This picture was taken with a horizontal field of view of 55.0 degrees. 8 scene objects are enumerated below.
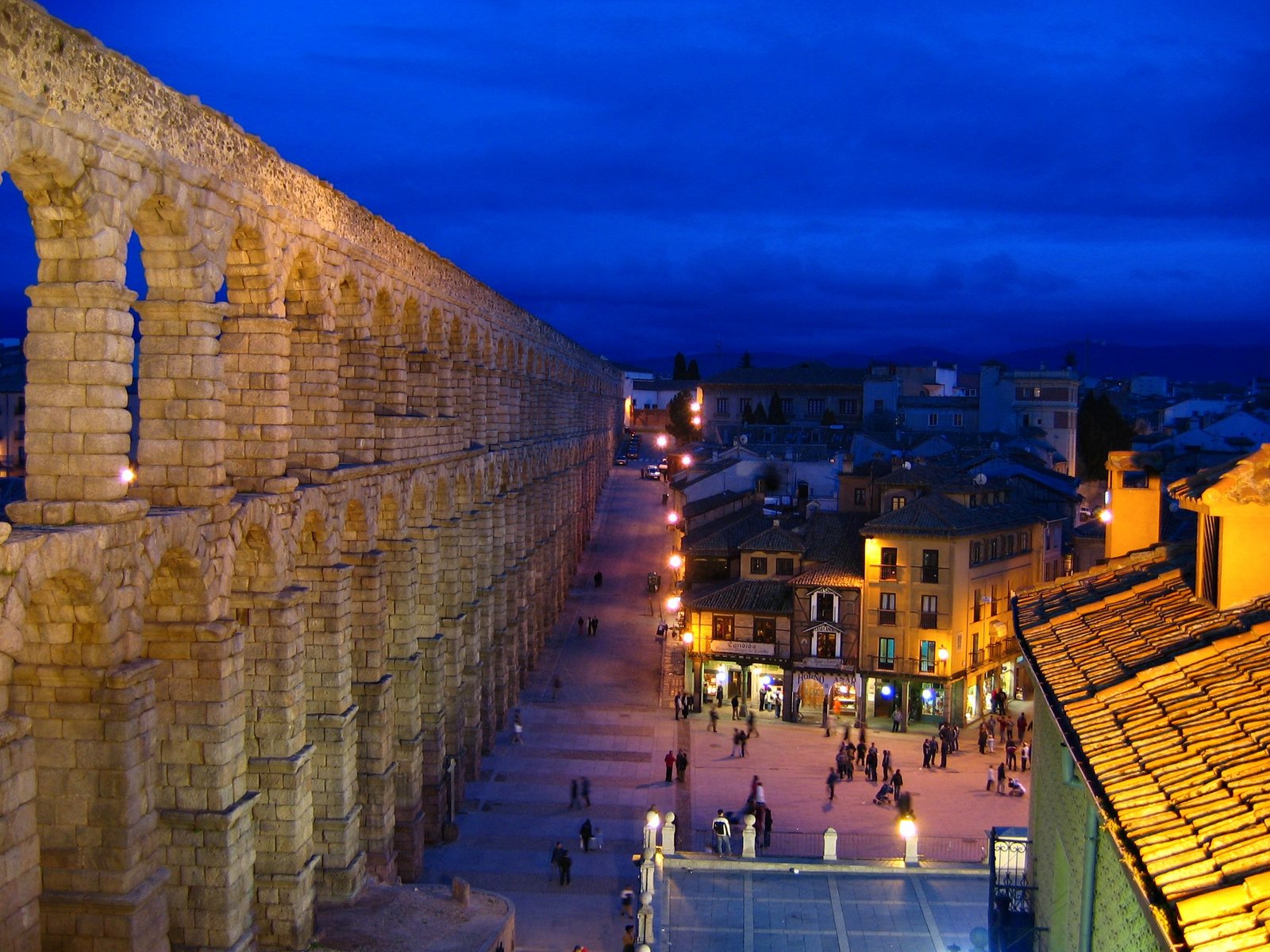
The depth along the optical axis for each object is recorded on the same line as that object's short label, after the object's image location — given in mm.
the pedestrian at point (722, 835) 33875
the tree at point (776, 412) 124812
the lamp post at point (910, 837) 28844
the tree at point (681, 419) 152500
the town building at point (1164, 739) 8312
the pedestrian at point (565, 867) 32500
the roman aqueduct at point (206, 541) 15398
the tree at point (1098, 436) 104500
